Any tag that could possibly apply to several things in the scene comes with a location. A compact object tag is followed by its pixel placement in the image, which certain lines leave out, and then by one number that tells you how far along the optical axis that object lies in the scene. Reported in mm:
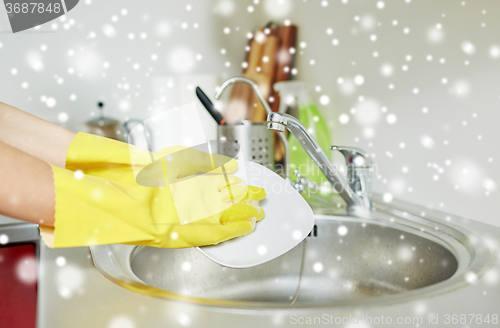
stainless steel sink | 638
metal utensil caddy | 978
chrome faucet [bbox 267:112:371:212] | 688
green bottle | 1063
